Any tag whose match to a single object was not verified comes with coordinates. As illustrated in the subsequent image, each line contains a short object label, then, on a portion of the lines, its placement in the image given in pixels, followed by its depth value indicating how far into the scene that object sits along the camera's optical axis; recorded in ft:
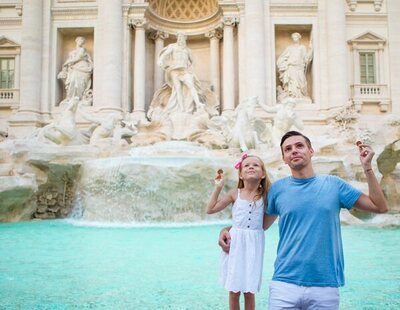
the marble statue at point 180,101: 50.65
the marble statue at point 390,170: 31.94
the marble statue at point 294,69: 58.70
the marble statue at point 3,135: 52.71
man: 6.00
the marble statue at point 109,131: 43.83
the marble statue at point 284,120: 41.06
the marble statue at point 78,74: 58.70
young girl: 7.45
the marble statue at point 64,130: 42.16
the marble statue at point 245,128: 40.68
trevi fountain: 13.74
